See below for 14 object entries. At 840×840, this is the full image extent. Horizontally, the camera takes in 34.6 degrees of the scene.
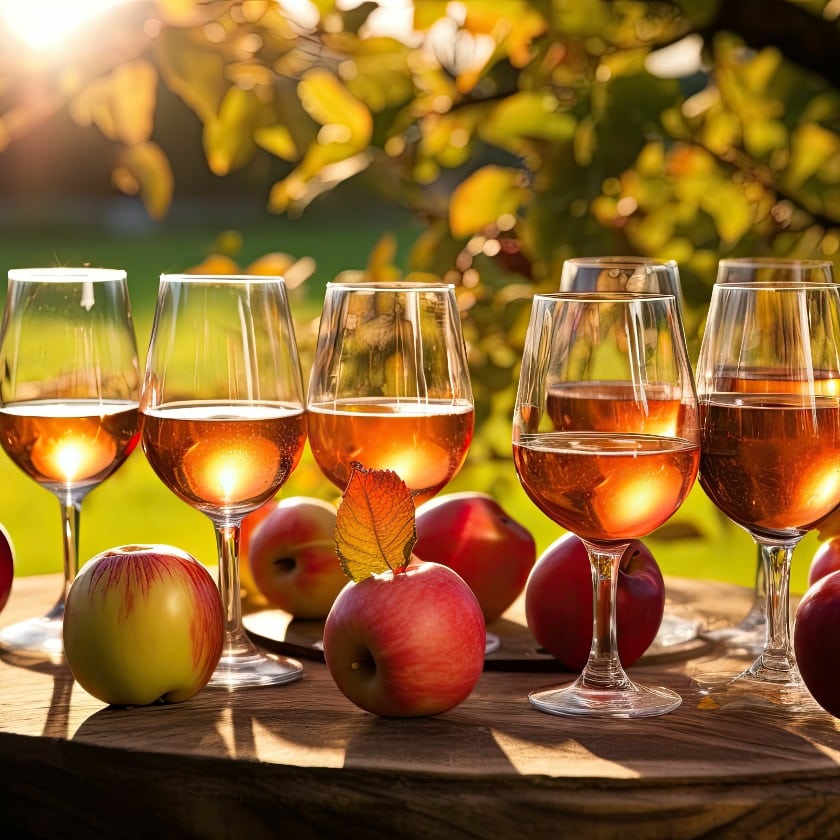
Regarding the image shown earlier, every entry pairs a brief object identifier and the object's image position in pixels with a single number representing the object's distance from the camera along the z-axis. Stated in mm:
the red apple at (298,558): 2184
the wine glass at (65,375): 2035
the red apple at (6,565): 2117
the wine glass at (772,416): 1678
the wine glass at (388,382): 1928
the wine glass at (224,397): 1808
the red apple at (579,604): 1894
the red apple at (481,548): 2188
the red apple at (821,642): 1637
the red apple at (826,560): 2062
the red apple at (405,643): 1613
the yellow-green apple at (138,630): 1673
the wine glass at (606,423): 1615
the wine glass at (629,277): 2240
